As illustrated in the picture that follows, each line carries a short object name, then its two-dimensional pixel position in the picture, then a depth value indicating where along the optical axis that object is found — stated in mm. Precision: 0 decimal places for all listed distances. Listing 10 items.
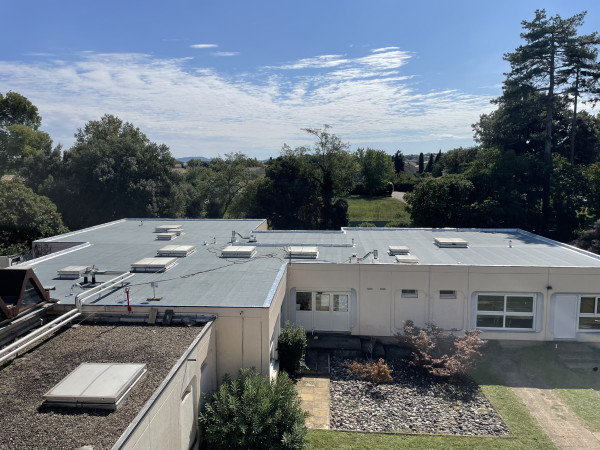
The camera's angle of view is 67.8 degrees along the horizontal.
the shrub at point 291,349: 14008
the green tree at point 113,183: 36031
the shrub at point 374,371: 13891
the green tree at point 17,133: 49688
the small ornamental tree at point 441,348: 13977
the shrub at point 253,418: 9242
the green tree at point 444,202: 32125
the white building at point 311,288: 11641
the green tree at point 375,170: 66000
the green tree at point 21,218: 27703
